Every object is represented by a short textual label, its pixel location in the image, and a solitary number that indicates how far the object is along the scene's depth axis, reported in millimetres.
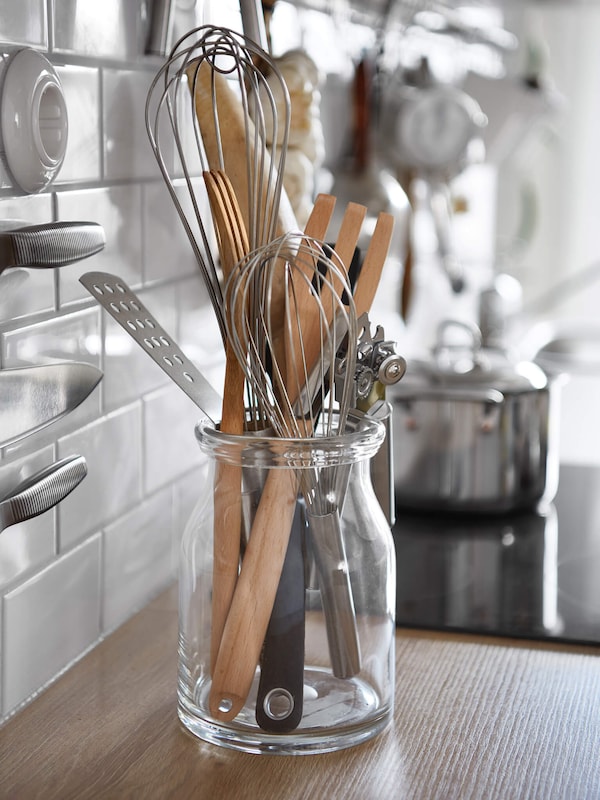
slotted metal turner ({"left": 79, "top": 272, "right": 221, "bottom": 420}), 567
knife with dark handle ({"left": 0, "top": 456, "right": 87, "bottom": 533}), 545
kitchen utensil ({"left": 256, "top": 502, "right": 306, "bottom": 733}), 565
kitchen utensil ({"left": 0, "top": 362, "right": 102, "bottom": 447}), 553
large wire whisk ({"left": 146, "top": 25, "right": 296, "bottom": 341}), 580
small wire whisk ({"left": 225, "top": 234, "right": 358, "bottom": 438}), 550
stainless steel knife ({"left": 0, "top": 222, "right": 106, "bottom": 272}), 507
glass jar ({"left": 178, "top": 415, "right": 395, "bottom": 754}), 560
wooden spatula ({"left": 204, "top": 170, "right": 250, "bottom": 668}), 566
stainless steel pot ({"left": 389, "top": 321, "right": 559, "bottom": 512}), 969
